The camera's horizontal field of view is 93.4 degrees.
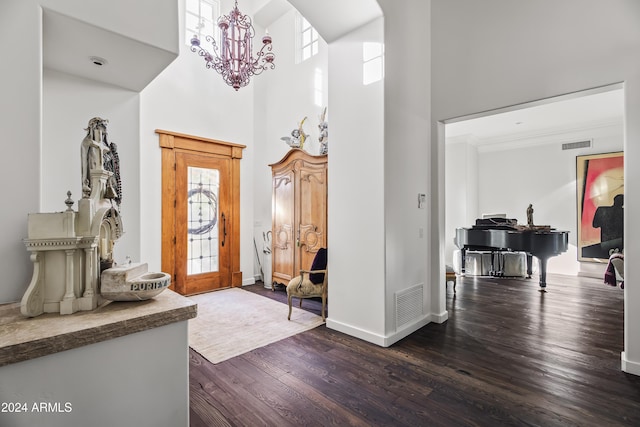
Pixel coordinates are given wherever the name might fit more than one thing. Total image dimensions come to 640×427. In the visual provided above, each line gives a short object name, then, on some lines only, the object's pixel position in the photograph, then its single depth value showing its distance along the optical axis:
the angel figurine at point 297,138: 5.18
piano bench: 4.87
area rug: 3.07
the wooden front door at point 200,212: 4.84
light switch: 3.61
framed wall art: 6.07
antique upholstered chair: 3.81
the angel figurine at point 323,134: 4.75
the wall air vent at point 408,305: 3.23
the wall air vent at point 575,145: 6.44
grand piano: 5.10
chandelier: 4.02
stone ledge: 1.06
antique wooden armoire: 4.44
